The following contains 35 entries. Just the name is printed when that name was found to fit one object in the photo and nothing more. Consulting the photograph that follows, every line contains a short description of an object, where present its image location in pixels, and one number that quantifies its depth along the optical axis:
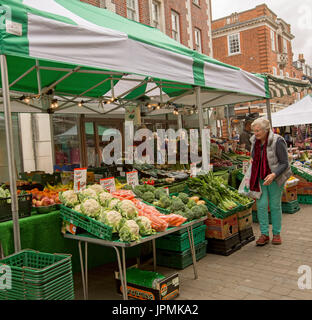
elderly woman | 4.73
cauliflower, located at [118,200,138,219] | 3.41
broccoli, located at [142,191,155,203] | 4.32
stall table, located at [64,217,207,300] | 3.02
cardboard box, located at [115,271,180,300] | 3.25
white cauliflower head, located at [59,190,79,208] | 3.57
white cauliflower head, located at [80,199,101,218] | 3.33
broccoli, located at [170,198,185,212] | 4.07
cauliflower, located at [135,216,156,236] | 3.24
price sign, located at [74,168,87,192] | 3.87
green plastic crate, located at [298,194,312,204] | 7.68
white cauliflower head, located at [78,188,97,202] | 3.61
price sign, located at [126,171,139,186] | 4.82
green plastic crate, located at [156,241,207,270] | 4.34
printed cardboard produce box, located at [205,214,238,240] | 4.71
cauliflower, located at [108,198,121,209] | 3.55
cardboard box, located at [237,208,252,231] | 5.09
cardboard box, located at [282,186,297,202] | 6.86
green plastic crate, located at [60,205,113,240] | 3.07
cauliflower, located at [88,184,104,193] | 4.01
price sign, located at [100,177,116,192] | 4.21
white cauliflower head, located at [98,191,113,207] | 3.71
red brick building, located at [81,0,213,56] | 13.19
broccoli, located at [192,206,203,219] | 4.00
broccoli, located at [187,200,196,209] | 4.32
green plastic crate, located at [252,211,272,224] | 6.52
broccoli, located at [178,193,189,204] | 4.53
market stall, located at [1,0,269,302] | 2.90
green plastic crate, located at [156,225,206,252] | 4.32
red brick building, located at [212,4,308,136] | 27.28
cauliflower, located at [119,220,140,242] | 3.02
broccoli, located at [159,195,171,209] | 4.23
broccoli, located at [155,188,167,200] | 4.47
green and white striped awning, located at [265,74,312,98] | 7.35
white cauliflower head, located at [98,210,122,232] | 3.17
